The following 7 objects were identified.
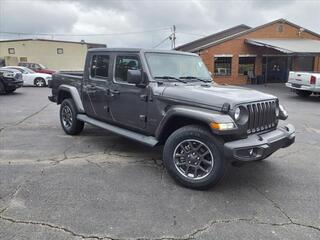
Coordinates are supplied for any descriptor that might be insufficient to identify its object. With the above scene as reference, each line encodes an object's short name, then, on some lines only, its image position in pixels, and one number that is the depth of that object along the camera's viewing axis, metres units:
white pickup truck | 11.30
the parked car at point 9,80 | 12.17
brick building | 20.85
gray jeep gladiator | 3.11
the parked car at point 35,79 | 17.16
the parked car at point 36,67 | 18.95
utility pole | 32.43
